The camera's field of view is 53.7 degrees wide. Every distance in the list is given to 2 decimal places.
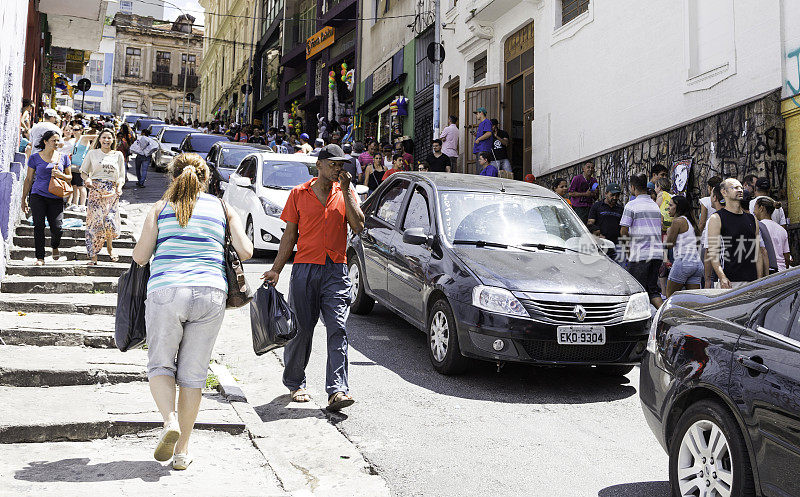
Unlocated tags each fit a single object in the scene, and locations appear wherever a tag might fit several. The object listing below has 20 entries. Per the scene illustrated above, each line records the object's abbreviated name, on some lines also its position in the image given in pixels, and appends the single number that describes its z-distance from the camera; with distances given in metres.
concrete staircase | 4.21
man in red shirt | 5.79
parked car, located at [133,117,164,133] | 39.34
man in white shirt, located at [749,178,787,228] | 9.59
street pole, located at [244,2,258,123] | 46.97
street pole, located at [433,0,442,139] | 19.97
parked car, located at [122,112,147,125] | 44.58
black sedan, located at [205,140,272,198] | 15.76
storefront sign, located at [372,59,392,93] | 26.61
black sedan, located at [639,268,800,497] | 3.23
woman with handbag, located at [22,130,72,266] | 9.38
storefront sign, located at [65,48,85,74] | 29.31
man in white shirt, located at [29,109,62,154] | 11.87
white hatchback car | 12.44
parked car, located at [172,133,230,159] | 22.86
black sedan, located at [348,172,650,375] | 6.23
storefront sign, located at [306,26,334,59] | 33.06
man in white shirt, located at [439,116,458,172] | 19.47
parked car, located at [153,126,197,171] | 26.77
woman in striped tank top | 4.22
